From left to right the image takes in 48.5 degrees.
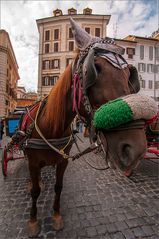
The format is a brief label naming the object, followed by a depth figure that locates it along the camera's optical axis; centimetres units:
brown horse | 116
